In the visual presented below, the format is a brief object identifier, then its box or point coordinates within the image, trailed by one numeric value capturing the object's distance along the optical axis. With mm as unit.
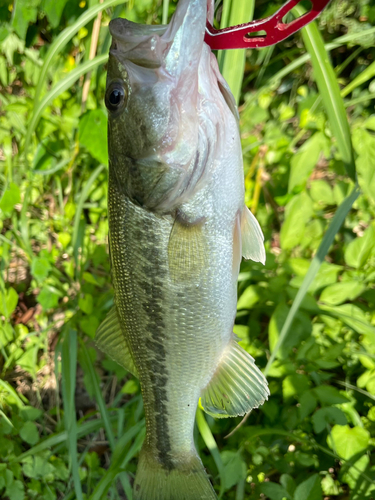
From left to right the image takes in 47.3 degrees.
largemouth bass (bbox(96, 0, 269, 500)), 240
